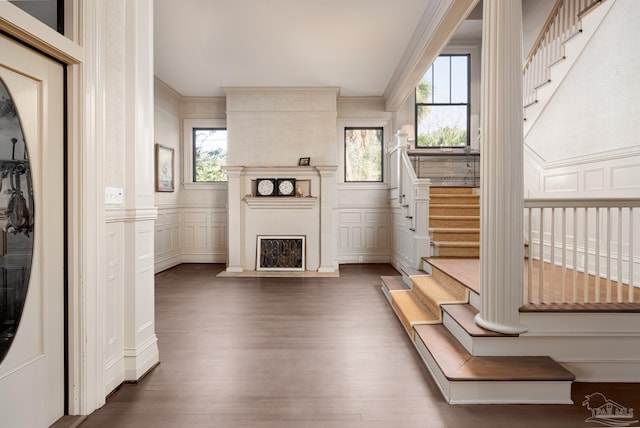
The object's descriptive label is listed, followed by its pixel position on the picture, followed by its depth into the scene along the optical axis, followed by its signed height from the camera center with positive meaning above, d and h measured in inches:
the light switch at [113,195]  85.2 +3.9
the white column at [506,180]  91.7 +8.5
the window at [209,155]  277.3 +44.5
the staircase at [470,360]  82.2 -38.2
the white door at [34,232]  64.5 -4.2
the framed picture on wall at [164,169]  238.1 +29.8
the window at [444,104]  271.6 +83.7
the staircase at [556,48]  135.9 +72.6
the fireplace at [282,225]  241.4 -9.4
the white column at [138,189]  92.7 +5.9
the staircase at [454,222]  175.0 -5.5
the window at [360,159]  275.3 +41.5
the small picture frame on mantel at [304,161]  248.2 +35.8
